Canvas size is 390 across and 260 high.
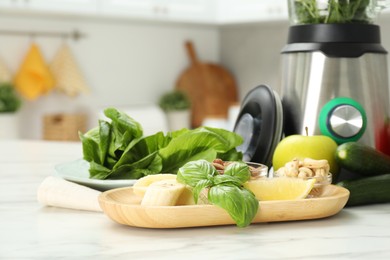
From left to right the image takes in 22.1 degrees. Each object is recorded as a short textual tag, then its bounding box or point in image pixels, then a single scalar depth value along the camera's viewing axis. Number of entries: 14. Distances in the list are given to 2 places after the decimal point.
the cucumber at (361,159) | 1.15
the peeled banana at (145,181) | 1.05
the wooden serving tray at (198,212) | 1.00
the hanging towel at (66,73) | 3.79
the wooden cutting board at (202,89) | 4.36
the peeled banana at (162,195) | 1.01
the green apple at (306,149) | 1.18
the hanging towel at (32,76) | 3.64
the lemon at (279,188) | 1.05
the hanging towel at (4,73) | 3.00
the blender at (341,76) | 1.24
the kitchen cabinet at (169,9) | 2.87
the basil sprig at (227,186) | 0.99
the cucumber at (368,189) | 1.12
